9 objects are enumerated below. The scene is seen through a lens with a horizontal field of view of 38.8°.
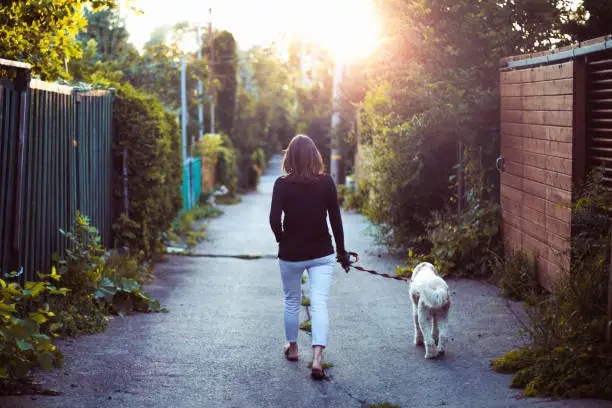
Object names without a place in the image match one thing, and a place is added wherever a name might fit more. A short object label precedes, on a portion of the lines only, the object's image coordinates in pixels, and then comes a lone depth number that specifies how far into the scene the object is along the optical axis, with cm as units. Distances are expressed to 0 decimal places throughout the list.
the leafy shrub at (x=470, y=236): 1112
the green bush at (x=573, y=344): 553
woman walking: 647
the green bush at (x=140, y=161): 1147
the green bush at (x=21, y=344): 538
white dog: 679
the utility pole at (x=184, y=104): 2361
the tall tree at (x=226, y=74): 3778
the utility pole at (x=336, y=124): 3001
